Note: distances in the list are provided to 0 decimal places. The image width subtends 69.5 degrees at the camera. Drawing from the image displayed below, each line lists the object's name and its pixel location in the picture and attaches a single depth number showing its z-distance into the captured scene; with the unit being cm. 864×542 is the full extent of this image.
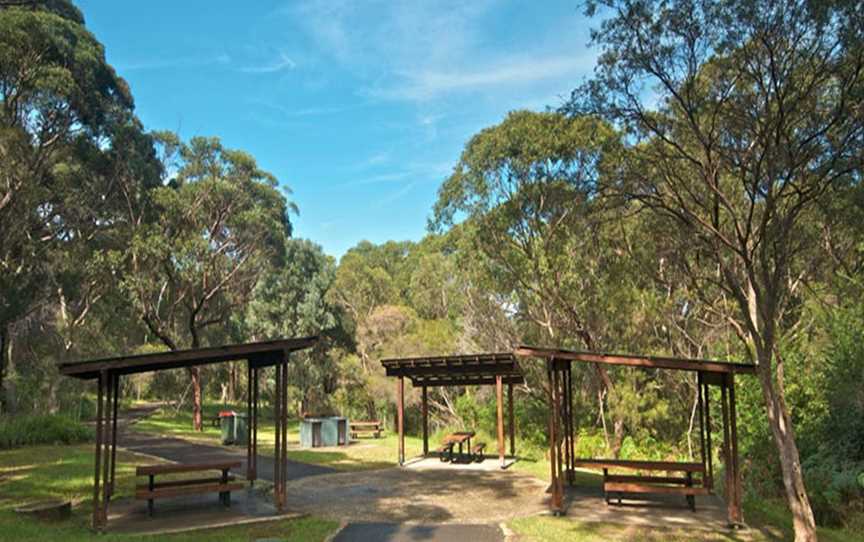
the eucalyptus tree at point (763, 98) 823
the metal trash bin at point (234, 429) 1995
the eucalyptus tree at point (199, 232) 2392
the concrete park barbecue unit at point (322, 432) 2086
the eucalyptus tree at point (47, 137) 1795
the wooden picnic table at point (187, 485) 914
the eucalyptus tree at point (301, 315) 3284
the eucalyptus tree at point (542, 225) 1686
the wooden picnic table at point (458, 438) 1616
